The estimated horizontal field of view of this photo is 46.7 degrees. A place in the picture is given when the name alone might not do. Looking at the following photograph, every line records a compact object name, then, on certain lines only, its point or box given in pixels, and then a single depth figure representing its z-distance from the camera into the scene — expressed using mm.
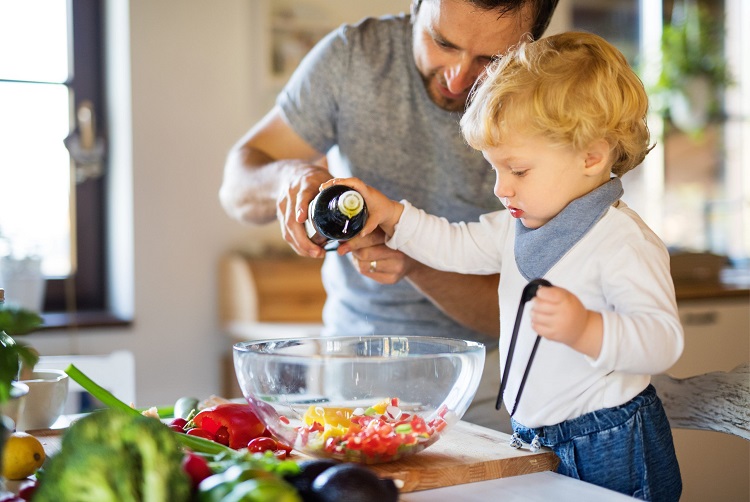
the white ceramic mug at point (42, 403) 1219
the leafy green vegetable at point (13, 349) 719
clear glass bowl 940
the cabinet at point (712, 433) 2367
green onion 1014
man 1541
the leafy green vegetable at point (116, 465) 638
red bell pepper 1077
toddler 1028
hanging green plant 3857
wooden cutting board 940
